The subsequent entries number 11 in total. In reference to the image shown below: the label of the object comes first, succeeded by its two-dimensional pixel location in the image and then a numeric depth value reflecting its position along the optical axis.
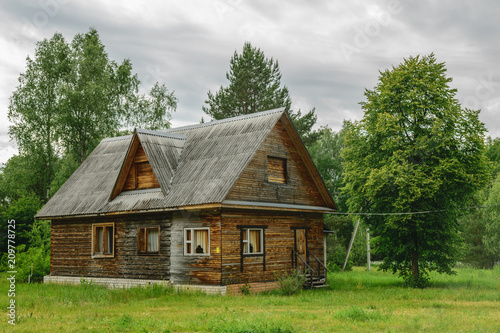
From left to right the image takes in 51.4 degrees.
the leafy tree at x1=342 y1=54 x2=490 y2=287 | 25.50
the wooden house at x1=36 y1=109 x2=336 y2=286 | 21.55
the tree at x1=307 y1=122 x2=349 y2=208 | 54.66
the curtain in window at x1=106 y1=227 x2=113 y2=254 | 25.43
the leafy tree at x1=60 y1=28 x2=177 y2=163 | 40.69
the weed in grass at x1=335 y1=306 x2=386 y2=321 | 14.21
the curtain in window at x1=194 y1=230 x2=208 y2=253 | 21.57
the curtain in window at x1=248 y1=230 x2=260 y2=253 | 22.59
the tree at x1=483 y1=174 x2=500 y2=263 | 44.47
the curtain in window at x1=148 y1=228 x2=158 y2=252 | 23.36
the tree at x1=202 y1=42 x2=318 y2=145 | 48.19
